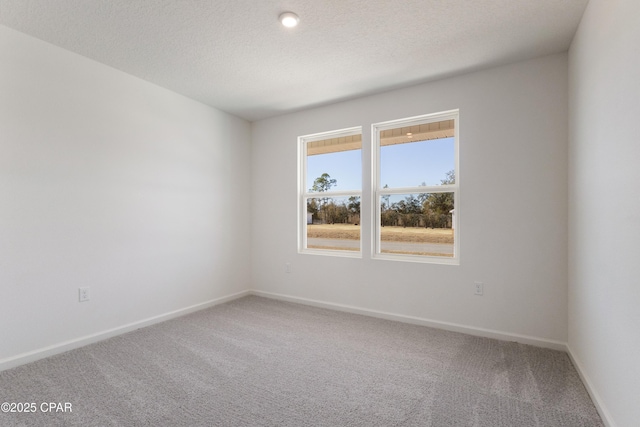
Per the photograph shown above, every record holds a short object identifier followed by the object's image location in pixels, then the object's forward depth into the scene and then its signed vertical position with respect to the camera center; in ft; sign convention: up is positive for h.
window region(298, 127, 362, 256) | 12.28 +0.92
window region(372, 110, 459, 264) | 10.27 +0.88
